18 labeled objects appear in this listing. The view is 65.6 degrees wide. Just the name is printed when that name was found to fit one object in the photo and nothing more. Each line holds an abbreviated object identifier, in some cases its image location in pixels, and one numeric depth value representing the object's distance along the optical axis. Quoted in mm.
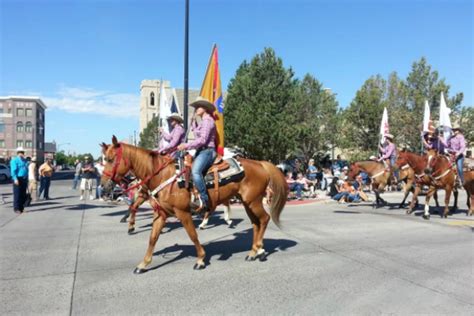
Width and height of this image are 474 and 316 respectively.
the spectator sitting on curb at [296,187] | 17172
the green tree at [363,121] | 30141
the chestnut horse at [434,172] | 11305
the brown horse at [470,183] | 12086
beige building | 106375
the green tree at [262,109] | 24156
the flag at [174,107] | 13758
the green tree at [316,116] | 33750
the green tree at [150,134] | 65125
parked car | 33344
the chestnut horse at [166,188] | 5594
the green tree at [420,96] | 31906
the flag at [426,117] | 17031
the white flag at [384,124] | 19722
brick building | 90438
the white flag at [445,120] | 13656
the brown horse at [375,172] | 12898
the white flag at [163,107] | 13977
